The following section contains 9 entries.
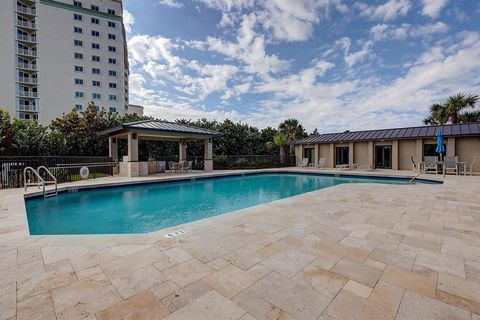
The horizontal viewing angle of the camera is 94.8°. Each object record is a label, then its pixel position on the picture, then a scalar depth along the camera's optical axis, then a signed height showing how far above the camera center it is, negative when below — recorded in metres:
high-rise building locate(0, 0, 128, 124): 31.62 +16.16
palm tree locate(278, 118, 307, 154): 23.58 +3.00
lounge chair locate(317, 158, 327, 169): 18.51 -0.62
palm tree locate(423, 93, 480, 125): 18.92 +4.08
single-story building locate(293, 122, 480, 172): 14.12 +0.72
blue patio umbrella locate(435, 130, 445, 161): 11.16 +0.57
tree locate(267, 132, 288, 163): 21.30 +1.29
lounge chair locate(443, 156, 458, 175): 12.65 -0.51
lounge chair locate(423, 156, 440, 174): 13.73 -0.49
